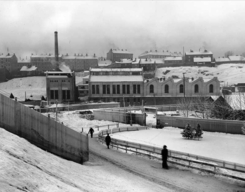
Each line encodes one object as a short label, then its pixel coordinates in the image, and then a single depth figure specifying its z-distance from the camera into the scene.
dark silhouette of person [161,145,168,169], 13.40
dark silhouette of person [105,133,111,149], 18.19
